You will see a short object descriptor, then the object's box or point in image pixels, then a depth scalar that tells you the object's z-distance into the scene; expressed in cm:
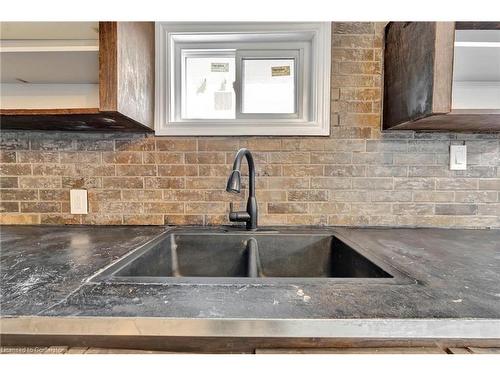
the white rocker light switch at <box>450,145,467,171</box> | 122
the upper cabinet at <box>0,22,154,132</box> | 89
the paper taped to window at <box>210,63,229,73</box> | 133
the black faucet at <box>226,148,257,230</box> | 110
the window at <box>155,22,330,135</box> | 123
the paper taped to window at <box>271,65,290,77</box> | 132
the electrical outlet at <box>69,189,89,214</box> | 125
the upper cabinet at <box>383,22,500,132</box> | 86
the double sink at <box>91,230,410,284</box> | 107
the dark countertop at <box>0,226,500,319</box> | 47
